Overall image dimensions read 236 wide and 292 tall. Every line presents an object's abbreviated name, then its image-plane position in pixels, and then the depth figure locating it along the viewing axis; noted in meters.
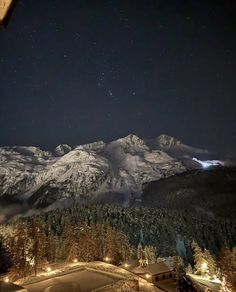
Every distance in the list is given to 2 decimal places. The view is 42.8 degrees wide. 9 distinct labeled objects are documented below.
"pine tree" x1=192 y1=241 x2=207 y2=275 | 64.12
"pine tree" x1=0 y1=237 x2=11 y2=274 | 45.66
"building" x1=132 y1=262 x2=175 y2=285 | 44.69
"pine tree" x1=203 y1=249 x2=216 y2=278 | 63.44
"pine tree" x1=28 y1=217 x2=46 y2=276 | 51.41
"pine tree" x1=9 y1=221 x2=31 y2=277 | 46.58
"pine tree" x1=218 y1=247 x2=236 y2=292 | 37.91
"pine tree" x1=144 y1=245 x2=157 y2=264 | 67.92
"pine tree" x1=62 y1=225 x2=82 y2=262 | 56.34
